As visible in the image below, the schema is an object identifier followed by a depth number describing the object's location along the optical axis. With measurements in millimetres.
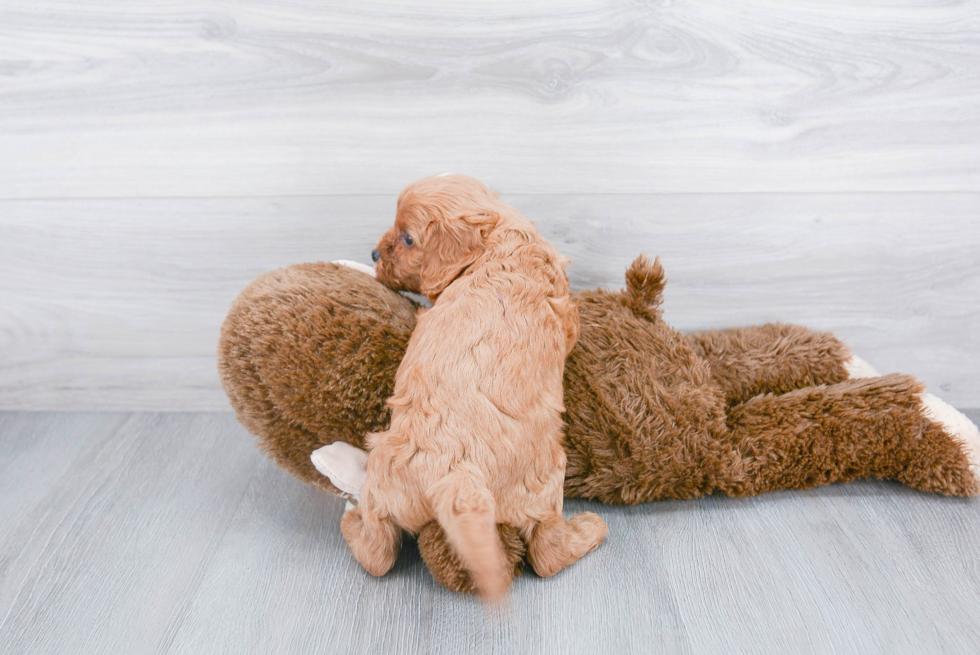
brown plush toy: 918
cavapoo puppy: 765
